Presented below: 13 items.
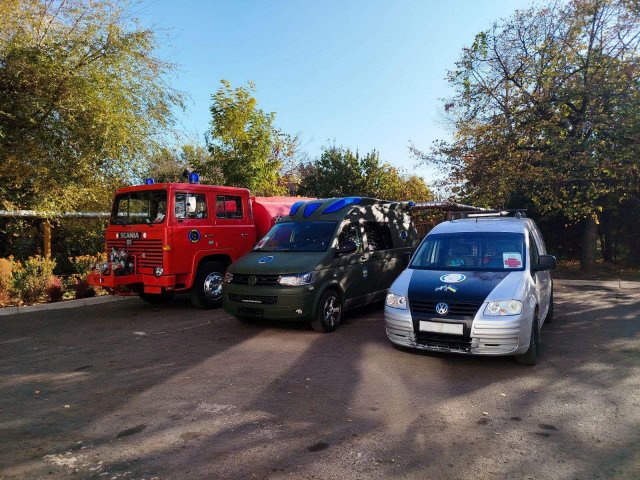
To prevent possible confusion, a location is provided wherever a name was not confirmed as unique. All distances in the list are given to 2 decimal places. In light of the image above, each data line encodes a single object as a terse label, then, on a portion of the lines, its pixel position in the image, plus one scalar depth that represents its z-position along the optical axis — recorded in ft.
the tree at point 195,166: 44.83
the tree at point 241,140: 50.29
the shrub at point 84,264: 40.47
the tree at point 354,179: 77.30
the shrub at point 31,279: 34.47
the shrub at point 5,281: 33.63
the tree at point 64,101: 32.73
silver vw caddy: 17.87
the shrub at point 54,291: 35.40
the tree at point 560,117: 40.86
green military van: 24.11
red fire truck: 29.86
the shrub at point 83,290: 37.04
